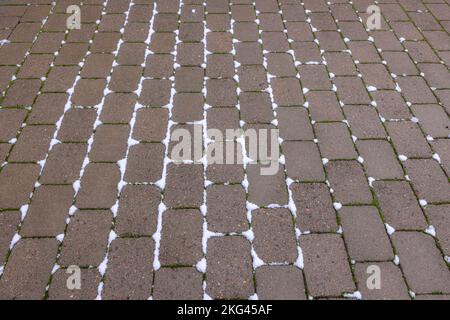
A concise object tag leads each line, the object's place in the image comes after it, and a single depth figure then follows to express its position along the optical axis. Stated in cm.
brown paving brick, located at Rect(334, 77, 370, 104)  338
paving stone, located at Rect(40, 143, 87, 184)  276
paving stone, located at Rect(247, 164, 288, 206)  266
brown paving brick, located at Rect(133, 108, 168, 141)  306
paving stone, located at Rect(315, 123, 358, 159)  295
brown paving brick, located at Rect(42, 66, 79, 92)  346
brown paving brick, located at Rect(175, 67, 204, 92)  348
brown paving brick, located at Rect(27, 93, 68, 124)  317
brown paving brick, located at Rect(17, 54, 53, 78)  359
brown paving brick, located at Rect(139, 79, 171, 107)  334
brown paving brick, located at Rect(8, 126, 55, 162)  289
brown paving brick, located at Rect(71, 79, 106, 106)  334
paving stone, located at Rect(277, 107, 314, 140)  308
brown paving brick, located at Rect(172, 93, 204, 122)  321
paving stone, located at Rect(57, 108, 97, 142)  304
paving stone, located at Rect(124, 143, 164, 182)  279
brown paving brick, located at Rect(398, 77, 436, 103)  340
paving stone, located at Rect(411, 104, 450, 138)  313
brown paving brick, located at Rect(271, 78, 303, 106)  336
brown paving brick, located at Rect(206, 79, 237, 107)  335
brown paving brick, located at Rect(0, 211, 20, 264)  239
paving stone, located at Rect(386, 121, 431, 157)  298
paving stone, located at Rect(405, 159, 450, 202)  271
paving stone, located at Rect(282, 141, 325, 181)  281
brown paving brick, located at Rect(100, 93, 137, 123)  319
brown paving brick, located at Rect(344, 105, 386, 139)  310
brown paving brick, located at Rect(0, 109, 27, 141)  305
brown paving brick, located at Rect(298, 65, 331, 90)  351
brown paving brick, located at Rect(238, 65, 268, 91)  350
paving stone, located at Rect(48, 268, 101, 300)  220
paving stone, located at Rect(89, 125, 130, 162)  291
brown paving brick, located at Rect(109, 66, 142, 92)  347
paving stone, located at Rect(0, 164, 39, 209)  263
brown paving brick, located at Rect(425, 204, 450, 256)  246
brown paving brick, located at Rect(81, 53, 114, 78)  360
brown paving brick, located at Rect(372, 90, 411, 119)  325
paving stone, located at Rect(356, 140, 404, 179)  283
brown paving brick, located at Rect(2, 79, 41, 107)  331
